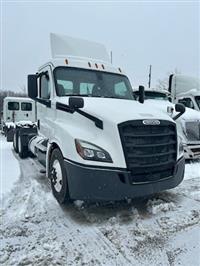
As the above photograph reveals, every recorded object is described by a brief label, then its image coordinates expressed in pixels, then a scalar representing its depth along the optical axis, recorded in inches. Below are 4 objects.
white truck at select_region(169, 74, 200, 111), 329.7
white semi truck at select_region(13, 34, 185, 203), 109.9
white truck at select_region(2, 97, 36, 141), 580.7
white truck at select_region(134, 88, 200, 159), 240.1
